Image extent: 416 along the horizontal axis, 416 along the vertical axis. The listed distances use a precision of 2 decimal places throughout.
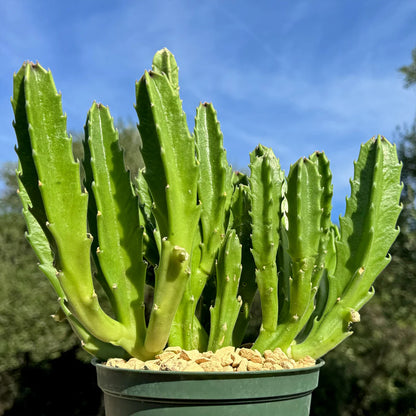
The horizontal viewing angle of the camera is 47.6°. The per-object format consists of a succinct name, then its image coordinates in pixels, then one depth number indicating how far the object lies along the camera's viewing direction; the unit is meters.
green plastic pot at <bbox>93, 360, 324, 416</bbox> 0.26
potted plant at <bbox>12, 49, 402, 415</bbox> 0.27
